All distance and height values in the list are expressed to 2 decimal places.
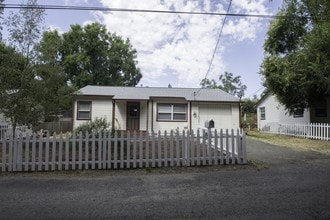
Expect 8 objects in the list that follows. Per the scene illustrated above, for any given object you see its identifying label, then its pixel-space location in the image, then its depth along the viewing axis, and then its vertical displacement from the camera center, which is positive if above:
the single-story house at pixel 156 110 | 19.39 +0.91
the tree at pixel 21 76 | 8.98 +1.52
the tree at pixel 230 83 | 50.34 +7.18
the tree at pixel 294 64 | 15.83 +3.60
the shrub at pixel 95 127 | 9.75 -0.14
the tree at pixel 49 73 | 10.21 +1.87
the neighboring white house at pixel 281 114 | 21.14 +0.79
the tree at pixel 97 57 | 38.38 +9.52
